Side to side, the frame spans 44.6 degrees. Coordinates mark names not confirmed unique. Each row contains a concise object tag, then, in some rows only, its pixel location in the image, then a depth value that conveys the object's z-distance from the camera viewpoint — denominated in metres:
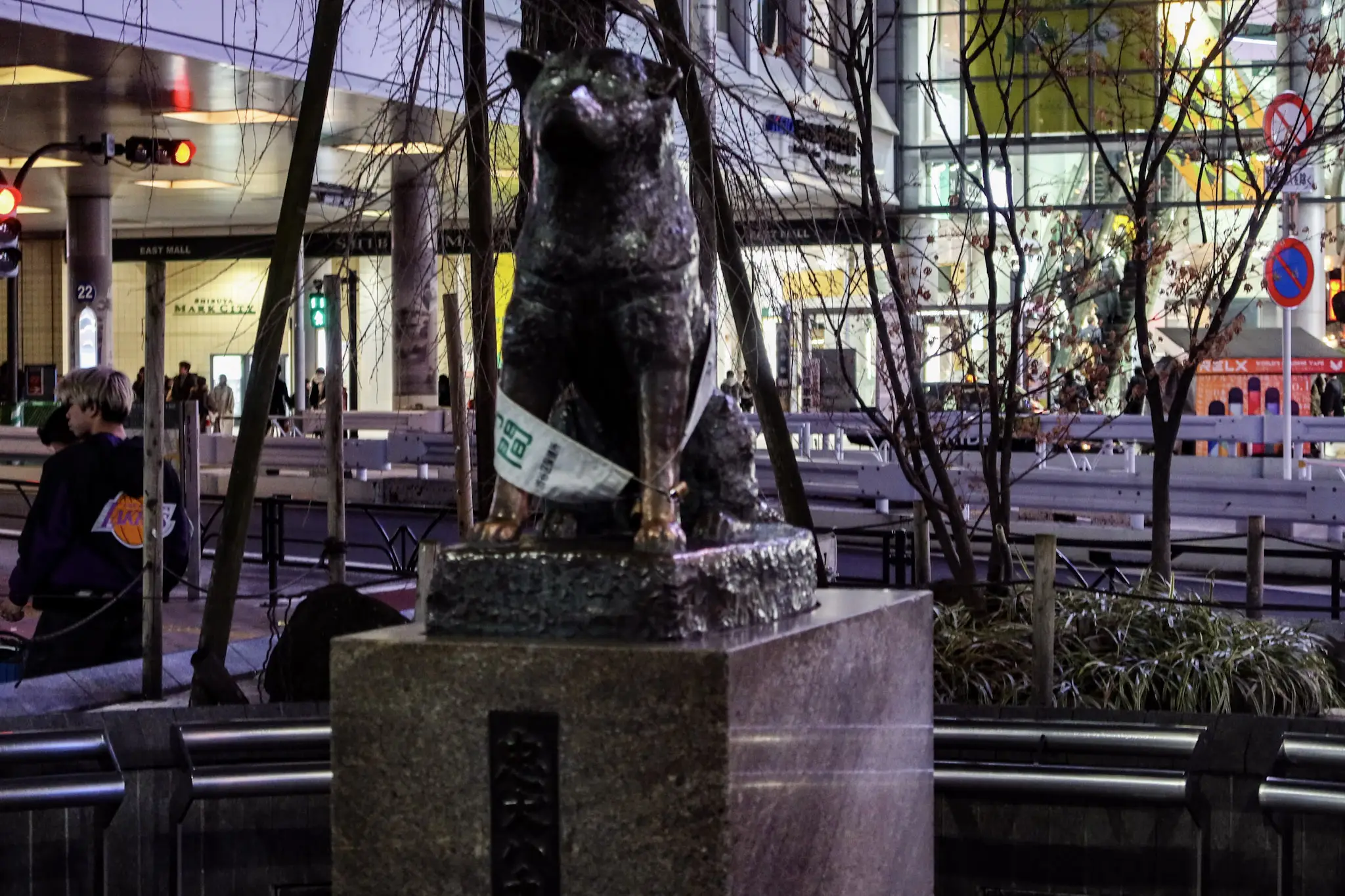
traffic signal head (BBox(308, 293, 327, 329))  33.19
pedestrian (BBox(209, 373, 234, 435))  34.19
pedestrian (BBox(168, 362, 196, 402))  29.47
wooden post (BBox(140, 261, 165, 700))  7.16
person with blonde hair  7.10
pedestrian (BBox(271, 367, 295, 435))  29.61
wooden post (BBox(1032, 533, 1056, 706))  6.37
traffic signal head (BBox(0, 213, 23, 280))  18.77
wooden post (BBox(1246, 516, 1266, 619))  8.73
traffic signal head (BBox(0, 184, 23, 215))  19.31
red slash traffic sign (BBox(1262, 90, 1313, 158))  9.26
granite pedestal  2.93
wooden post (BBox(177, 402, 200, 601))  12.84
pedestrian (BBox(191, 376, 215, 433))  30.26
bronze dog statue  3.19
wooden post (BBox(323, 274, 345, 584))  7.29
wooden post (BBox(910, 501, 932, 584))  8.91
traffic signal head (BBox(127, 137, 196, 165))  18.91
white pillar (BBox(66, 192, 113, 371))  30.73
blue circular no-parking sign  13.52
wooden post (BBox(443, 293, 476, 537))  6.81
